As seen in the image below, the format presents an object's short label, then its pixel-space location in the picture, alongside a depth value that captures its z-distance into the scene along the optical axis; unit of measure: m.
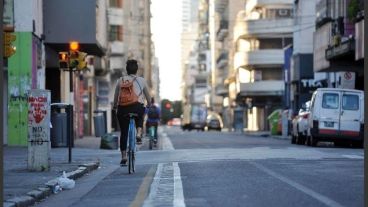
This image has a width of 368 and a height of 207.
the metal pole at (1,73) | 8.11
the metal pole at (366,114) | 7.73
